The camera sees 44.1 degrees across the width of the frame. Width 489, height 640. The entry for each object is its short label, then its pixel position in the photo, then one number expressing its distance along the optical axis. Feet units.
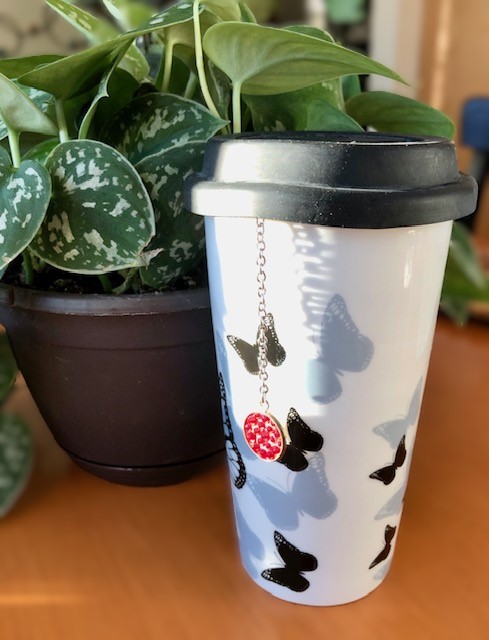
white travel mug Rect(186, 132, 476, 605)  0.99
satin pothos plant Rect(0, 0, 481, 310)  1.21
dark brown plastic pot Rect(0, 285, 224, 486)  1.40
